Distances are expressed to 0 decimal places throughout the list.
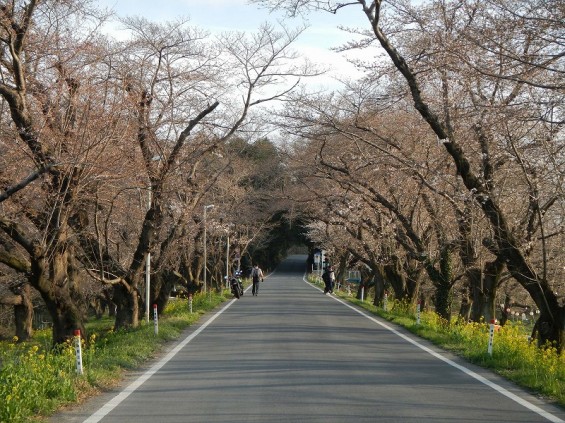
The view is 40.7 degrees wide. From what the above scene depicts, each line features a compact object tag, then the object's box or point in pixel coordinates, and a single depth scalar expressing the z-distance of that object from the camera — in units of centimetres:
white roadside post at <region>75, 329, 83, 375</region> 1064
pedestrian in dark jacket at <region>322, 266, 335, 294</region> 4356
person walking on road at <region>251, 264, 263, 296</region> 4037
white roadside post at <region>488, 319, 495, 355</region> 1378
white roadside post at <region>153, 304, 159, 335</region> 1778
